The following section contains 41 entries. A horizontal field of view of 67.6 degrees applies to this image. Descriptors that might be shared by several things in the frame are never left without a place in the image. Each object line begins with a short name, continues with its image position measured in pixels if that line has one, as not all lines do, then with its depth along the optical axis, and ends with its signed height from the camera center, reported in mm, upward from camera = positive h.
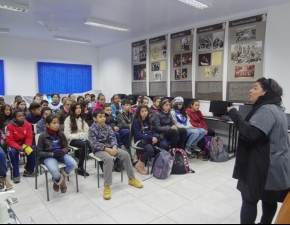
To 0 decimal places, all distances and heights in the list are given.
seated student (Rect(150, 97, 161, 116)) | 4439 -291
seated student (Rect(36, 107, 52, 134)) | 3377 -536
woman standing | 1515 -432
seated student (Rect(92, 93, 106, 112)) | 4789 -272
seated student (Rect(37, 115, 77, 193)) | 2629 -778
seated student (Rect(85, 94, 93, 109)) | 6282 -204
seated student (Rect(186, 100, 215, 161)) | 4355 -523
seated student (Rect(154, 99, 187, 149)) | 3805 -651
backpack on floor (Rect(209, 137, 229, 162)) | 4062 -1147
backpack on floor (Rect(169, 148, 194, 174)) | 3430 -1137
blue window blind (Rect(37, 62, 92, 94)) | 7454 +467
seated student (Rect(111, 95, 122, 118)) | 4714 -311
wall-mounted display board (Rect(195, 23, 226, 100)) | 4895 +690
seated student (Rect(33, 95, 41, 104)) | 5457 -212
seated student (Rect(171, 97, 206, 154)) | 4121 -661
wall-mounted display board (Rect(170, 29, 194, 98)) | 5492 +708
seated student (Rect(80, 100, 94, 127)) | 3709 -344
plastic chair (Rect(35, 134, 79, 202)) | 2557 -934
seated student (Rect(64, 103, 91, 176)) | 3299 -628
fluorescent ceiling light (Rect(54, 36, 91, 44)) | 6270 +1547
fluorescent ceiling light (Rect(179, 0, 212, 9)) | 3719 +1532
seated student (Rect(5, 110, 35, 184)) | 3020 -734
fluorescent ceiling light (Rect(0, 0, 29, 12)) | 3777 +1499
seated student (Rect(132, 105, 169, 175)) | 3383 -718
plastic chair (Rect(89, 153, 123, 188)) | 2826 -883
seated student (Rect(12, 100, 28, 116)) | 4406 -295
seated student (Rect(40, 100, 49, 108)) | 4625 -265
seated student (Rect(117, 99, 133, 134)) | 3977 -473
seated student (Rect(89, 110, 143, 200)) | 2805 -751
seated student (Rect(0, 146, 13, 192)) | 2791 -1055
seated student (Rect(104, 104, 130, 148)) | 3795 -724
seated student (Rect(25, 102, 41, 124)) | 3867 -404
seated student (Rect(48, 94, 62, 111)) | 5710 -314
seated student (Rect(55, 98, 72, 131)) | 3815 -412
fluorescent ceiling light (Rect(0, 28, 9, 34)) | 5582 +1560
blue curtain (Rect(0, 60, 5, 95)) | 6684 +384
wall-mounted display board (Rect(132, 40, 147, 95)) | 6703 +762
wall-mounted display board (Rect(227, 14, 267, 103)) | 4285 +751
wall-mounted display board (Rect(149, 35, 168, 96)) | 6102 +732
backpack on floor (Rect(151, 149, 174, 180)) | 3213 -1117
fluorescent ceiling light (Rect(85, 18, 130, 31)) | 4862 +1564
